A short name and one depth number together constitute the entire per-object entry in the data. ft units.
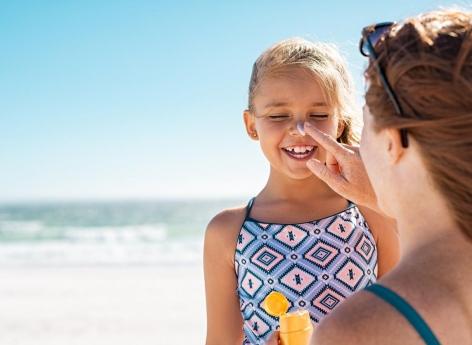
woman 2.31
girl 3.99
